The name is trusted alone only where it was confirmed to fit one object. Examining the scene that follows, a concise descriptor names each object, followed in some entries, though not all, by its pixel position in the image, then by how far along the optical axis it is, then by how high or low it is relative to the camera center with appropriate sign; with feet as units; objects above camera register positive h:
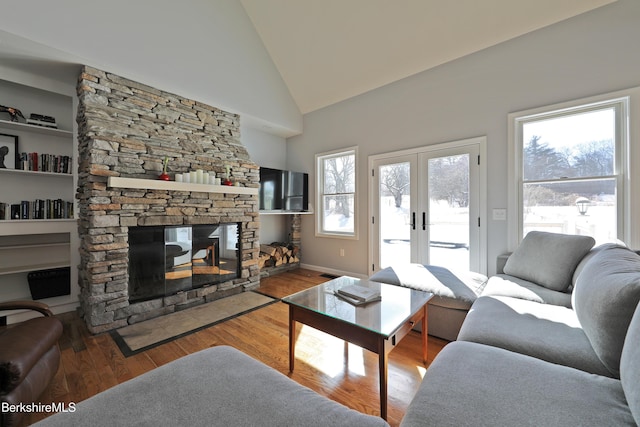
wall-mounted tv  13.80 +1.39
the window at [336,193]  14.01 +1.27
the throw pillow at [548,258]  6.63 -1.15
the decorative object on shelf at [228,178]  10.98 +1.61
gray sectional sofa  2.67 -2.00
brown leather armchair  4.06 -2.41
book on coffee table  5.81 -1.81
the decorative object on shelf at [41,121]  8.98 +3.32
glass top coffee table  4.52 -1.96
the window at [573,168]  7.91 +1.56
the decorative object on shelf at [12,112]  8.53 +3.43
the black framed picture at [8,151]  8.78 +2.19
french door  10.28 +0.39
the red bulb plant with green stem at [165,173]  9.15 +1.53
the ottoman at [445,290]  6.93 -2.05
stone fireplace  7.98 +0.72
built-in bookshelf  8.82 +0.86
